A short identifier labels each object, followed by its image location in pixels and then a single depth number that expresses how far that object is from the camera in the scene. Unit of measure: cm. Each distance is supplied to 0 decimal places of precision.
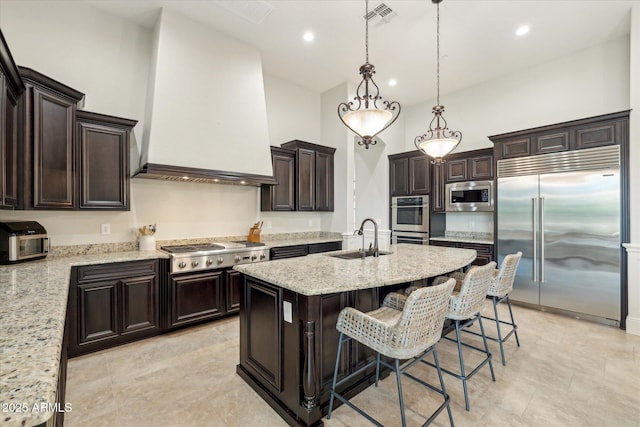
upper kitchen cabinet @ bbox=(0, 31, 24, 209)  194
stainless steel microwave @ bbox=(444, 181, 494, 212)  453
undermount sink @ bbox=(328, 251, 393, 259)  286
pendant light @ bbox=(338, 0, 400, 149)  236
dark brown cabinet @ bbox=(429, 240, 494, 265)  438
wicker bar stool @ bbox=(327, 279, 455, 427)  157
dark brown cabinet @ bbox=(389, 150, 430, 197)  521
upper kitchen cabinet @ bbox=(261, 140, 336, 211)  441
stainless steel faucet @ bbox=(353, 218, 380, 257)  278
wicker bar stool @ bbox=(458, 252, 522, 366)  261
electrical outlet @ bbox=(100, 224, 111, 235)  325
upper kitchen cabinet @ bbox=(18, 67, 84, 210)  246
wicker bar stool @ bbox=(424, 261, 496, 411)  207
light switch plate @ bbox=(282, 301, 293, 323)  188
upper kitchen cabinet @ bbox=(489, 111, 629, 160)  339
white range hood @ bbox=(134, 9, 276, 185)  319
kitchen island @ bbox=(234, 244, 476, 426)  179
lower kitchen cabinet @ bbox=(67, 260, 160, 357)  264
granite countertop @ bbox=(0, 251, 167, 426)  67
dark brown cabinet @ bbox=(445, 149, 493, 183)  455
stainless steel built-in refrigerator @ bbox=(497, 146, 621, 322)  339
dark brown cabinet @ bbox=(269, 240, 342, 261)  397
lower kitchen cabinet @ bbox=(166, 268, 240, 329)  315
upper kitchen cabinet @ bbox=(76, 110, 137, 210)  286
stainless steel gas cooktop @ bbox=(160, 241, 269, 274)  314
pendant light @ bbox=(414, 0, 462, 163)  314
